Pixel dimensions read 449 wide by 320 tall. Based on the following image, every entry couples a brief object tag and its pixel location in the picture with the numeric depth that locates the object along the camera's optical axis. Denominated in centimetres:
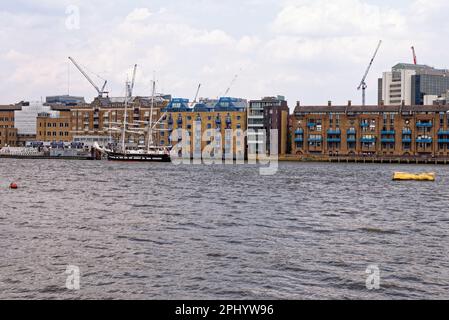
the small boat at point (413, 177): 9319
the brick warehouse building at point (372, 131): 16962
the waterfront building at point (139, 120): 19650
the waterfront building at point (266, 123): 18025
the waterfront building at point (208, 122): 18862
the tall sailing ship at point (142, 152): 16738
